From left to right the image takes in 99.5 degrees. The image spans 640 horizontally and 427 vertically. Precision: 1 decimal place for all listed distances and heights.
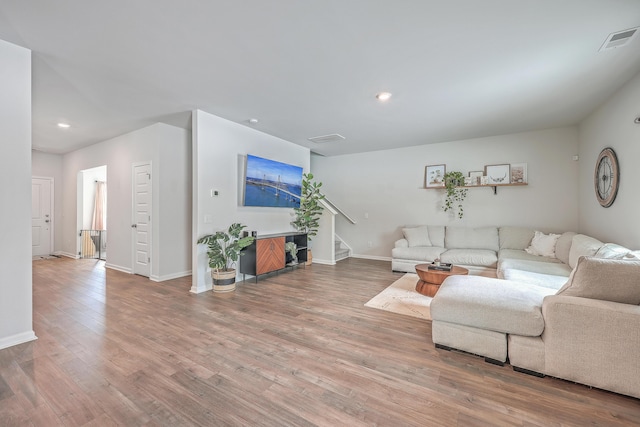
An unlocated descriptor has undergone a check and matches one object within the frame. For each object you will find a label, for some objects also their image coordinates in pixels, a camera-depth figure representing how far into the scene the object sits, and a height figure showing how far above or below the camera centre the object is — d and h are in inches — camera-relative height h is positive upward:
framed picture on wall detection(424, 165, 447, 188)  229.6 +31.9
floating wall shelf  200.8 +21.1
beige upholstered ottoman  80.1 -31.9
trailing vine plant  220.5 +17.2
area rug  126.0 -45.3
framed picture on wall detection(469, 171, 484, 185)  215.8 +29.1
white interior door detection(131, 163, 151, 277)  186.4 -4.4
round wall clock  129.4 +18.3
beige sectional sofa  69.0 -31.3
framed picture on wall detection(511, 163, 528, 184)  202.7 +29.8
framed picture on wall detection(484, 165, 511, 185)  207.5 +30.1
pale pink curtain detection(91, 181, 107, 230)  289.3 +4.1
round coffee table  142.4 -34.8
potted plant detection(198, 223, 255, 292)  156.3 -25.6
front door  268.2 -3.2
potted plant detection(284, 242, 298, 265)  204.1 -28.2
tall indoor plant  236.5 +2.4
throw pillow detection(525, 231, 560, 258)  170.4 -20.8
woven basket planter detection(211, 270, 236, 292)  156.0 -39.3
